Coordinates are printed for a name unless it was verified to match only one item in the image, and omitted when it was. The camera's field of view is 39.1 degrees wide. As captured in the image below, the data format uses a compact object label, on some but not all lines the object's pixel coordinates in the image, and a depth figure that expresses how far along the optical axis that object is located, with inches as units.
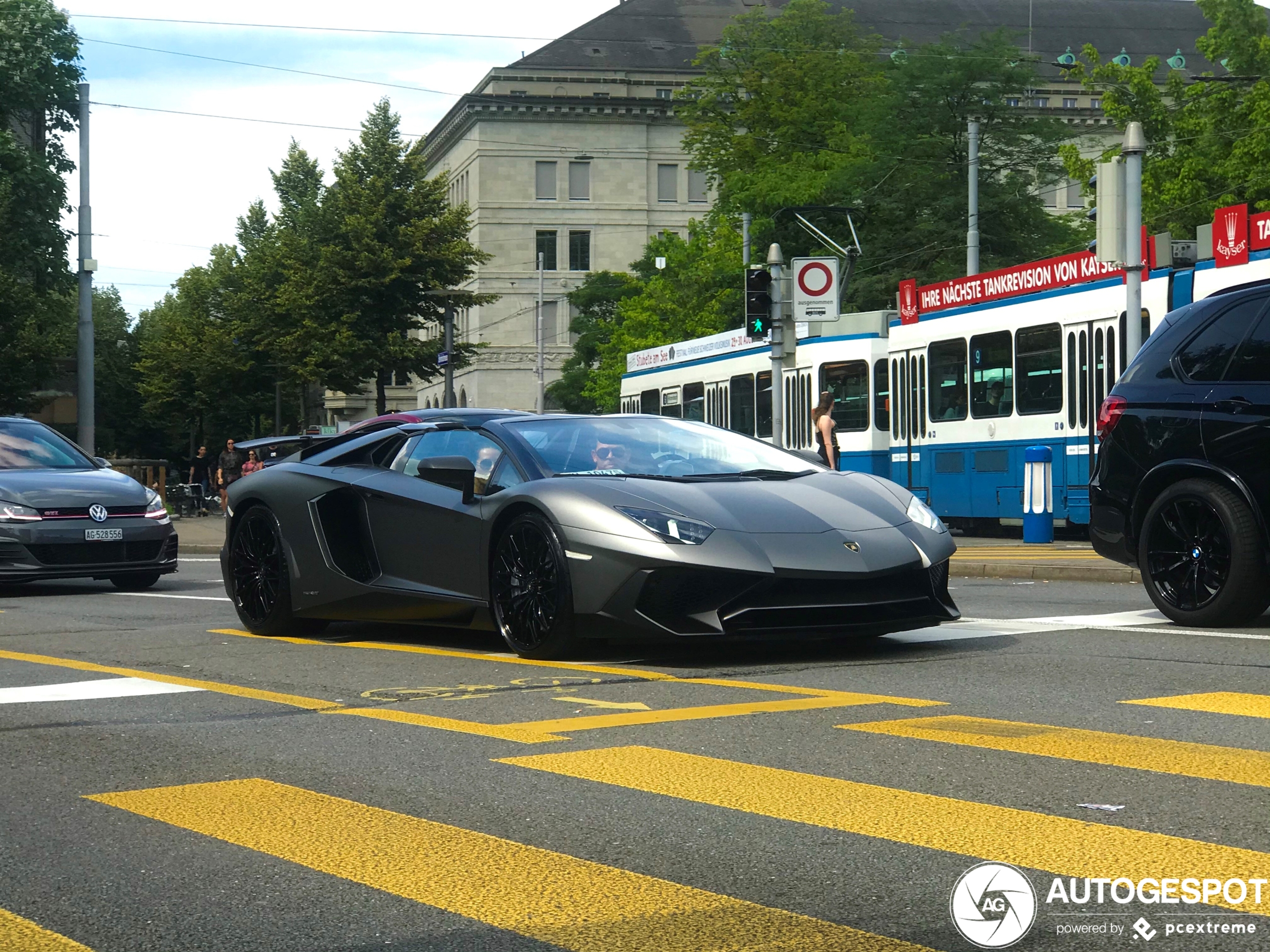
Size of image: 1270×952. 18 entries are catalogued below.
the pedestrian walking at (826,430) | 873.5
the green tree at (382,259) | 2063.2
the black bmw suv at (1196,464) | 346.0
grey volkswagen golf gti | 562.9
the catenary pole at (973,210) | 1547.7
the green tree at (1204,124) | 1657.2
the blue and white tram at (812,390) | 1074.7
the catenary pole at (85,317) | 1270.9
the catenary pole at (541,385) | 3034.0
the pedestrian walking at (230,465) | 1481.3
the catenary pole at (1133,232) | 600.7
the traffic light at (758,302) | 794.8
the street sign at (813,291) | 804.6
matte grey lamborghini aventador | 294.8
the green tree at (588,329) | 3075.8
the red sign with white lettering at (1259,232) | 708.7
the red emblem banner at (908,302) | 1011.9
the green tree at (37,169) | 1772.9
